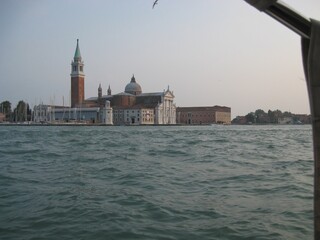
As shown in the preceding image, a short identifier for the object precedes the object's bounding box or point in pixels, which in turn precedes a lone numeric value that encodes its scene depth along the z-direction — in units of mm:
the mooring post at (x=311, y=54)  2172
